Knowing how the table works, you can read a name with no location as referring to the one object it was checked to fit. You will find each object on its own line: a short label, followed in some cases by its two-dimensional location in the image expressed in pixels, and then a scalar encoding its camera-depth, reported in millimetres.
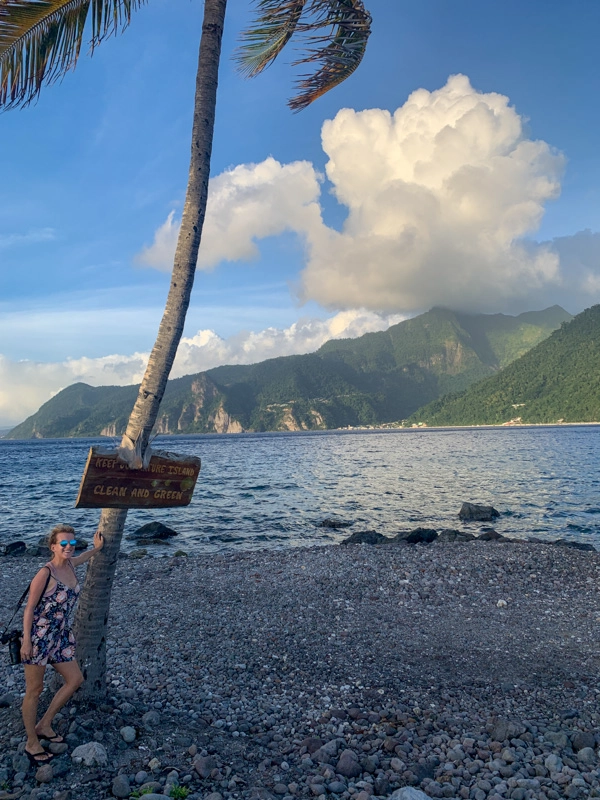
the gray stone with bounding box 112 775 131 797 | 4656
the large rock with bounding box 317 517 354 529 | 24141
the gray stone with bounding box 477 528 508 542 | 18483
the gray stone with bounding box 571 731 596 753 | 5910
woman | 5098
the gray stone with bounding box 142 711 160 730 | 5926
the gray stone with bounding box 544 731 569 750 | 5948
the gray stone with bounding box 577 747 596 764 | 5590
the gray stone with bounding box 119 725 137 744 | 5492
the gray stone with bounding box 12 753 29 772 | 4879
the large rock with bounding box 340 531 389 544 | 19438
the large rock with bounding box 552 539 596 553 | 17766
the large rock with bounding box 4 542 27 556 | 19203
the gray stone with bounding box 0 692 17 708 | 6621
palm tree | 5648
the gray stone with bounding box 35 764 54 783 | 4742
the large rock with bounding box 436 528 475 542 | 18972
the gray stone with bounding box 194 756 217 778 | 5108
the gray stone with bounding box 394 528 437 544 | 18766
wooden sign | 4871
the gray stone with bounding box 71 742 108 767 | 5020
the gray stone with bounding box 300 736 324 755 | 5848
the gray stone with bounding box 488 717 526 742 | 6063
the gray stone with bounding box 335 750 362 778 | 5371
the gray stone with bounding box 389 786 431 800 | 4633
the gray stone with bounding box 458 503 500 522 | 25031
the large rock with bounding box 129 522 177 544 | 22323
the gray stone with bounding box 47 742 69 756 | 5086
